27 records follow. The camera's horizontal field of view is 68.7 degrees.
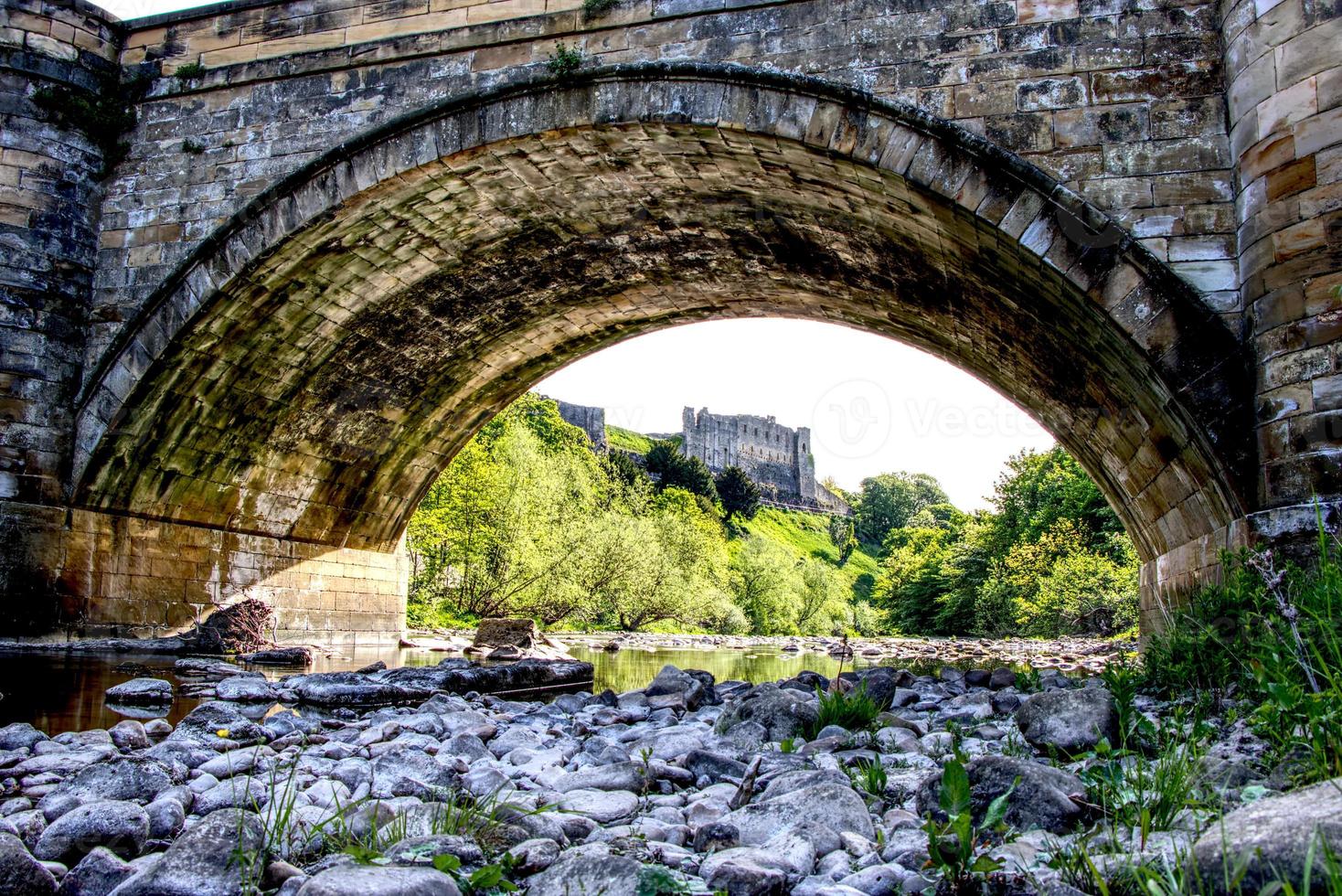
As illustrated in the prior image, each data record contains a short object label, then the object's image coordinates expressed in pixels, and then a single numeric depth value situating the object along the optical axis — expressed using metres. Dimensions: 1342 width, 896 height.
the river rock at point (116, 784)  3.33
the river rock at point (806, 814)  2.92
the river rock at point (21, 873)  2.38
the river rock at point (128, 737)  4.54
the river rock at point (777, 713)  5.06
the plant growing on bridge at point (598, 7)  8.11
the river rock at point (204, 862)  2.34
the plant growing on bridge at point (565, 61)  7.99
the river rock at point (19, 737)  4.41
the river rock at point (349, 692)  6.76
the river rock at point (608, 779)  3.69
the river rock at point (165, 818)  2.96
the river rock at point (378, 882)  2.10
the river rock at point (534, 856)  2.59
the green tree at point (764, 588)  39.00
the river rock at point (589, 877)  2.31
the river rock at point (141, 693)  6.34
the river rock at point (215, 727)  4.59
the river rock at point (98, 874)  2.43
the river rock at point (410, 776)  3.54
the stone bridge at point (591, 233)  6.04
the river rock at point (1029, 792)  2.75
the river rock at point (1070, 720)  3.94
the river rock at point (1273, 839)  1.75
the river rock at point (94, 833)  2.71
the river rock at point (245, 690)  6.65
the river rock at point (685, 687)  6.96
